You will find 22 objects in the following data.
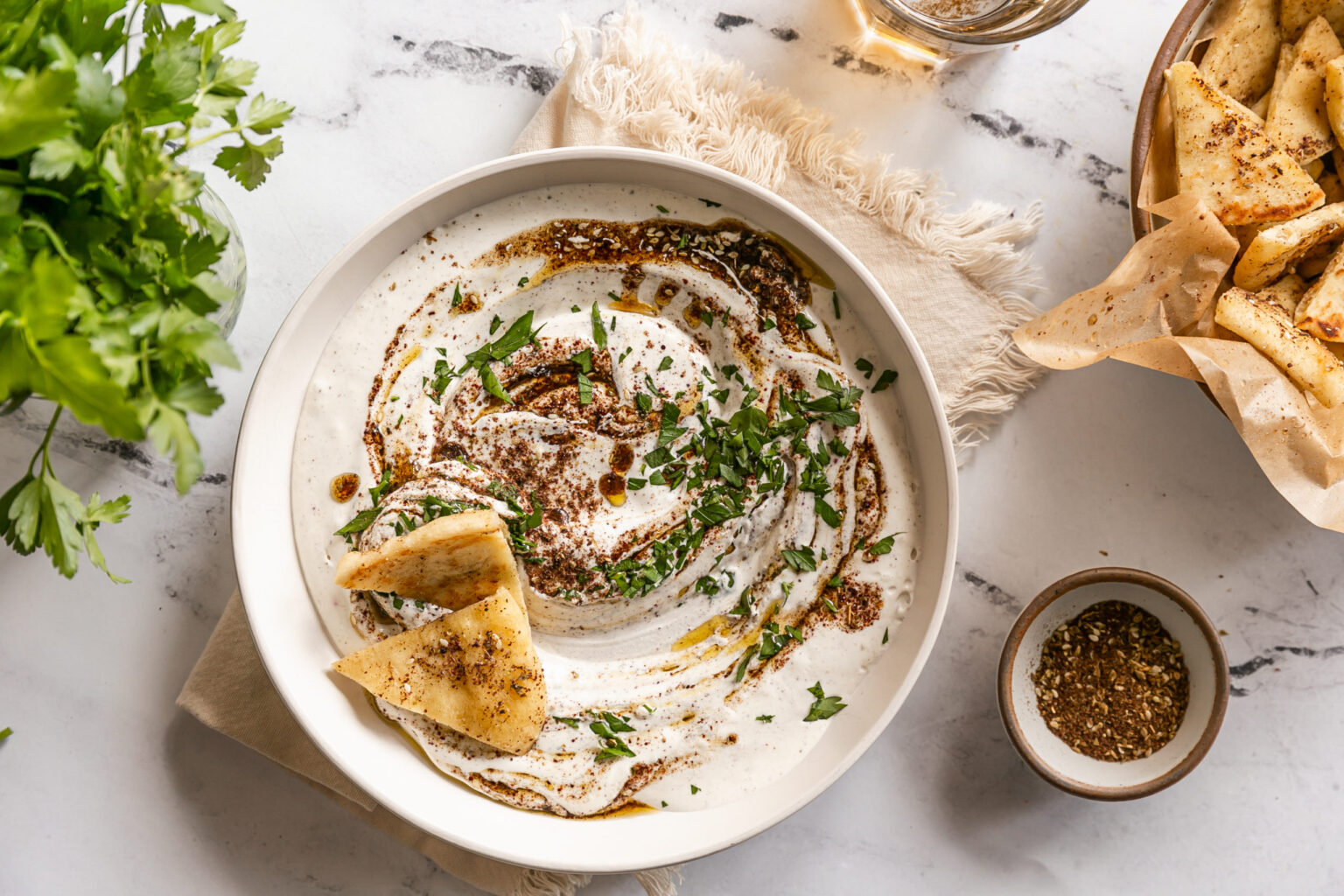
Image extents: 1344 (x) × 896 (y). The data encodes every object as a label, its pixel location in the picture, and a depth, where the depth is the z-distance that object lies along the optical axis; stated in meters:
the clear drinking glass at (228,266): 0.66
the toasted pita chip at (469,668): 0.68
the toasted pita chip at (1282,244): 0.67
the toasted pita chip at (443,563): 0.67
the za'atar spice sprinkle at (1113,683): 0.71
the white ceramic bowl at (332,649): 0.67
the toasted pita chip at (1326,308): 0.68
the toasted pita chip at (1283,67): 0.68
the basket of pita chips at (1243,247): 0.67
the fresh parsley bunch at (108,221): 0.56
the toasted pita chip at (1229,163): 0.67
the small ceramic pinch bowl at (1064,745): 0.70
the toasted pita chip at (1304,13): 0.68
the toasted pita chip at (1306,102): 0.68
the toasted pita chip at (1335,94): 0.67
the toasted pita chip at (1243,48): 0.68
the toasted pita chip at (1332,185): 0.70
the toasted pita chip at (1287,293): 0.69
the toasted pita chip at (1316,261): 0.69
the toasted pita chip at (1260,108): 0.69
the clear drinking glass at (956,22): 0.69
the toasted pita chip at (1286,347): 0.67
